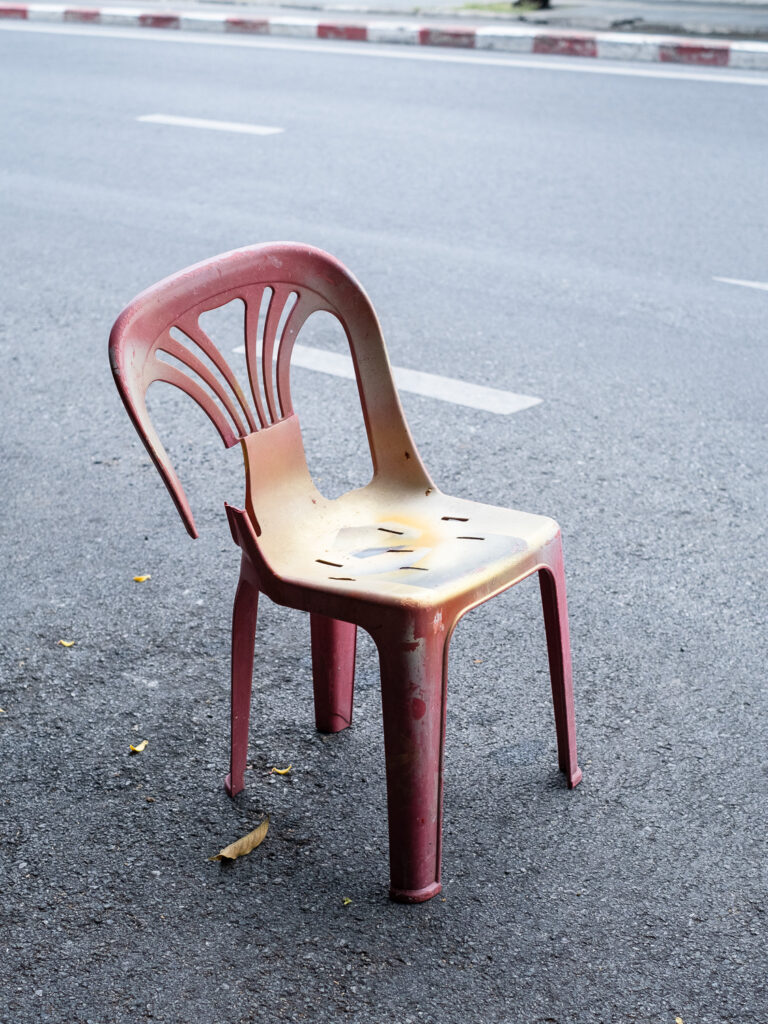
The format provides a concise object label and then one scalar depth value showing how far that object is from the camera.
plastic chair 2.28
